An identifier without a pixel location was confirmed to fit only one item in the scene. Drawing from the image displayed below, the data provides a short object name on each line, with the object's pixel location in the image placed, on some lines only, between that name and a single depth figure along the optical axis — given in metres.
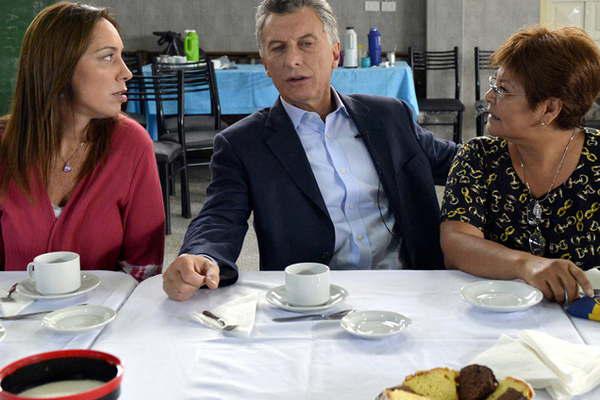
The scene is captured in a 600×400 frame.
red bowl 0.86
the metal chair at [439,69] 6.35
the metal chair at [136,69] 5.35
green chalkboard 5.99
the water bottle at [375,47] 5.95
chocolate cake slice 0.92
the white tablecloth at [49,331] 1.27
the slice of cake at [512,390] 0.89
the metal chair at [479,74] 6.62
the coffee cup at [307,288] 1.39
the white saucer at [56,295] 1.47
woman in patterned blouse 1.71
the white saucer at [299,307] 1.38
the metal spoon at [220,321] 1.32
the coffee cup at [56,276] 1.47
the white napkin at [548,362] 1.05
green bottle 6.25
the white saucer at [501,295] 1.35
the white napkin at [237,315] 1.32
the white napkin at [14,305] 1.42
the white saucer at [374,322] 1.28
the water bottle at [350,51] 5.71
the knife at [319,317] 1.35
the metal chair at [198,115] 5.11
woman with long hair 1.88
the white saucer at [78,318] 1.32
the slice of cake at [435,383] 0.94
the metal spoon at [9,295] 1.48
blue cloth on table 5.46
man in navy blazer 1.97
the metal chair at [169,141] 4.56
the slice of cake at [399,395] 0.89
